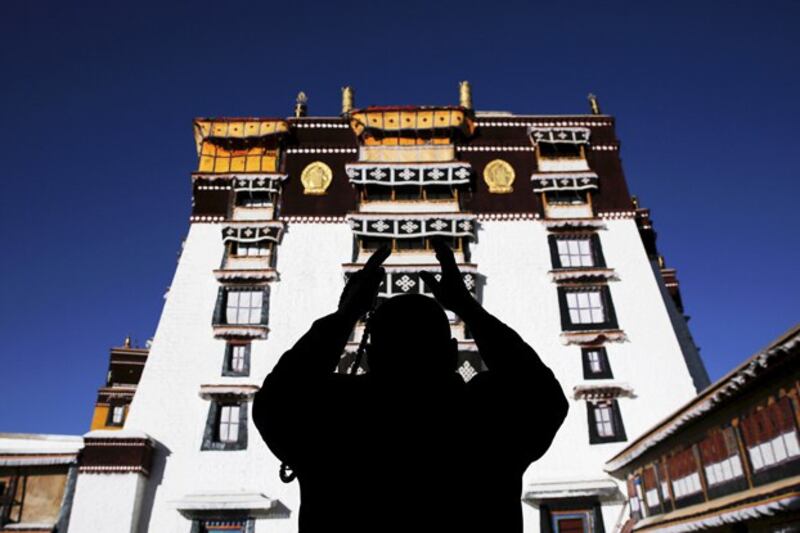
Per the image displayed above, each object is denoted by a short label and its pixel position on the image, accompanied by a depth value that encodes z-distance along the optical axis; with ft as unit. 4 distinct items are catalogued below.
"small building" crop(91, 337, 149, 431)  111.68
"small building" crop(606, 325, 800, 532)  35.78
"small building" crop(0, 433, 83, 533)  60.49
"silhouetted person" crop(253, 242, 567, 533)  5.51
